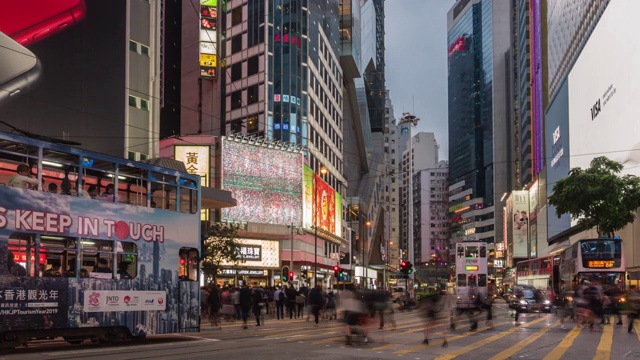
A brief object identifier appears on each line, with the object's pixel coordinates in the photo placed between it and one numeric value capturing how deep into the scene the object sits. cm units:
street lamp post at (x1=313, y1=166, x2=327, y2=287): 6094
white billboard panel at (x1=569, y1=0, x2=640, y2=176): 4453
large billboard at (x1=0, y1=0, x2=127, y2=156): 3841
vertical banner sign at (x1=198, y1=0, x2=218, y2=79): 5662
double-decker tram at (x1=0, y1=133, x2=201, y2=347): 1511
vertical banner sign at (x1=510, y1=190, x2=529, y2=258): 11888
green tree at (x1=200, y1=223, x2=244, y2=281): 4368
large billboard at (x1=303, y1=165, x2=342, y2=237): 5909
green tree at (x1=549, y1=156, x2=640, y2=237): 4562
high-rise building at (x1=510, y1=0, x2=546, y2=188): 9675
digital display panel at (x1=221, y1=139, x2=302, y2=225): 5238
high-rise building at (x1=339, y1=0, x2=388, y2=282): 9525
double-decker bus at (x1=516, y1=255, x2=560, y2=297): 4581
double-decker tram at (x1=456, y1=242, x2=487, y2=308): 5525
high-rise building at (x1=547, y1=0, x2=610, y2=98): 5812
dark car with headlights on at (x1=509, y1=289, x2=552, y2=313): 4128
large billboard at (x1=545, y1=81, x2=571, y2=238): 6988
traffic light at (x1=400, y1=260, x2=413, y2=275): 4141
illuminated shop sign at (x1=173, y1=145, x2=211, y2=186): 5162
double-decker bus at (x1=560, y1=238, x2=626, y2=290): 3519
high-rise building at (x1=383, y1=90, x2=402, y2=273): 15738
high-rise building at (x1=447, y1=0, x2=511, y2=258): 16888
